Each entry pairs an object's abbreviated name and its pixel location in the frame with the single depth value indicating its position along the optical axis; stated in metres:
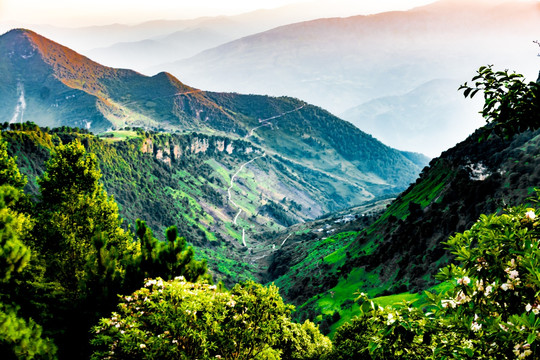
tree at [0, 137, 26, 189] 33.78
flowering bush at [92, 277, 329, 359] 18.20
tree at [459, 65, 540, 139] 9.27
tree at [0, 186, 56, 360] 16.53
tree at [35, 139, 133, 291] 31.03
